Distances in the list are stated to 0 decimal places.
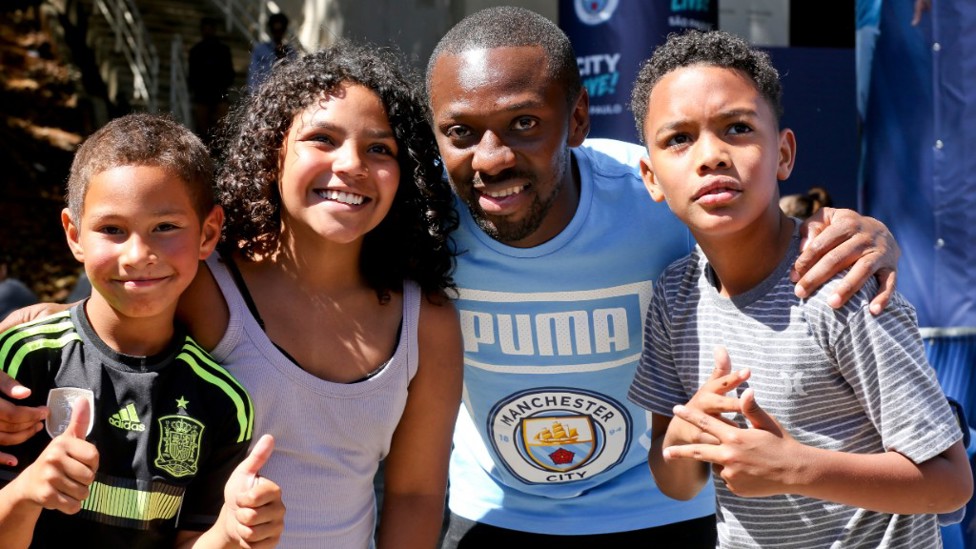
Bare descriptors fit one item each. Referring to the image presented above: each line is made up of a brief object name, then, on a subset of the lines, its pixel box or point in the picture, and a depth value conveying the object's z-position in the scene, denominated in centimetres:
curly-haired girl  246
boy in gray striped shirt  204
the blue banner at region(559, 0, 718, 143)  656
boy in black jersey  214
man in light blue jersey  277
